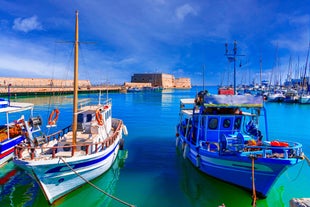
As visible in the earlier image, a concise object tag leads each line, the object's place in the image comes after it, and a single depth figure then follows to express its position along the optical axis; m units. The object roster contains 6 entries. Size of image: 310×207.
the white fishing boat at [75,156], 8.95
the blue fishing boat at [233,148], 9.24
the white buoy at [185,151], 14.41
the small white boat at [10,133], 13.57
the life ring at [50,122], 11.71
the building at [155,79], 166.25
